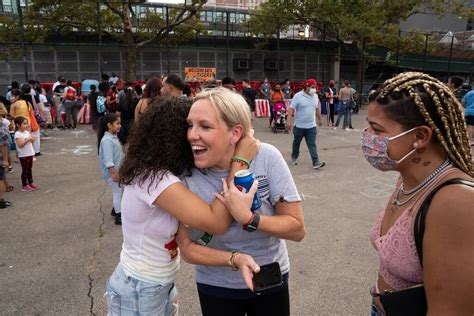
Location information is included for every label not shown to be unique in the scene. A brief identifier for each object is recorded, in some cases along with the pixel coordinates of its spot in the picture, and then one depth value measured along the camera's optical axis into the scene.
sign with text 20.34
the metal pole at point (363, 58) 19.58
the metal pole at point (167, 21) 17.75
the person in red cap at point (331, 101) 14.27
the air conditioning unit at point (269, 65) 23.57
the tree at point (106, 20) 16.88
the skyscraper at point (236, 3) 85.69
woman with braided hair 1.20
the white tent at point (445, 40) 28.02
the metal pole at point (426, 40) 21.38
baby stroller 12.50
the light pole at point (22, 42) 14.33
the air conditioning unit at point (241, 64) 23.05
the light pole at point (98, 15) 15.69
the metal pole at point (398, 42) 20.37
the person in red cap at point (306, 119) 7.88
